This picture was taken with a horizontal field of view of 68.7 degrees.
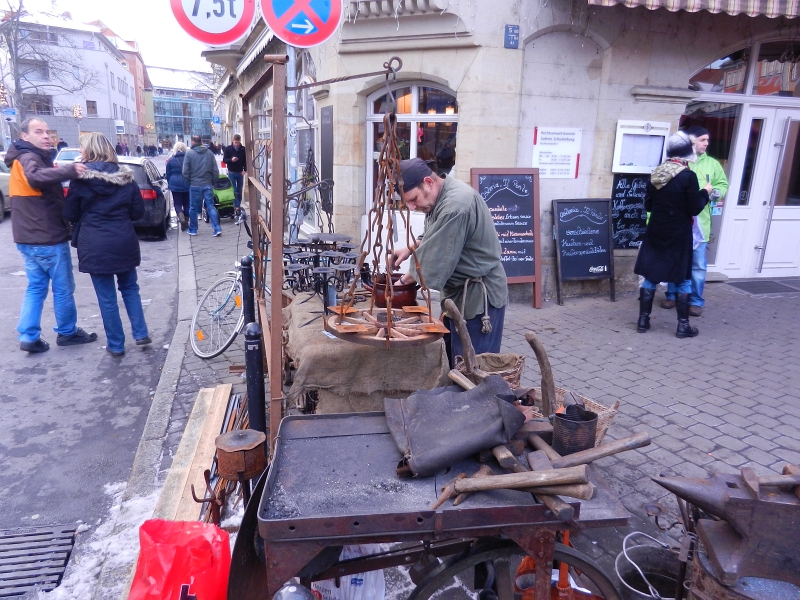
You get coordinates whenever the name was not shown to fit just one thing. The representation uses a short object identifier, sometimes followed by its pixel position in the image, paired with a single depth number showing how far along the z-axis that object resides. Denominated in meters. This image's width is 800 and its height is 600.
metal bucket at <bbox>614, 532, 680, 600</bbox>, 2.74
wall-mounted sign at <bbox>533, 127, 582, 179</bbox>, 6.84
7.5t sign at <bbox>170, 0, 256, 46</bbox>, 5.08
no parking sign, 4.63
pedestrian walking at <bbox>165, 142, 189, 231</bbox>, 12.40
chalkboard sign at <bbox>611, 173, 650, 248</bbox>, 7.18
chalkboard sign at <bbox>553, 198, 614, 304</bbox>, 7.07
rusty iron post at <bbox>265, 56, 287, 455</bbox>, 2.72
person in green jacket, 6.33
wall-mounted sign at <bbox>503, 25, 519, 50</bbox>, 6.32
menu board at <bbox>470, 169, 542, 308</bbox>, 6.70
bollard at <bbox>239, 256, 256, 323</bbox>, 4.65
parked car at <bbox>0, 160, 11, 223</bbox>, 13.98
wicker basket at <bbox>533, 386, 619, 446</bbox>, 2.69
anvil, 1.97
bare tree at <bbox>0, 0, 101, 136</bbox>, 24.84
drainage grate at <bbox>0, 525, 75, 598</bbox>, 2.91
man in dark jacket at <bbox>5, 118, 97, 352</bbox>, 5.27
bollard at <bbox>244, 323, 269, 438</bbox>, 3.43
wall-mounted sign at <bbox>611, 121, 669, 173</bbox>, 6.93
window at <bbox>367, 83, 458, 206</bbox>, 7.09
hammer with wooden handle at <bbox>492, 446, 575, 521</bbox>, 1.84
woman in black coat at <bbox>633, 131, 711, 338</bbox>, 5.74
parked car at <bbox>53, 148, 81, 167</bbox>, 15.40
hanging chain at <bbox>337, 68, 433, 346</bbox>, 2.66
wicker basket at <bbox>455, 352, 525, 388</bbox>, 3.38
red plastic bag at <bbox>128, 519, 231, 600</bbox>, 2.19
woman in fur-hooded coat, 5.26
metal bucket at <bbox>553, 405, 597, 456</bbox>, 2.15
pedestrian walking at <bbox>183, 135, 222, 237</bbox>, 11.82
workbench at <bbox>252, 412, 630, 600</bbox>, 1.88
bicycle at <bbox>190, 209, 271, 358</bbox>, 5.68
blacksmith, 3.40
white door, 7.69
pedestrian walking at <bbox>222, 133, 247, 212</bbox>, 14.14
